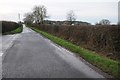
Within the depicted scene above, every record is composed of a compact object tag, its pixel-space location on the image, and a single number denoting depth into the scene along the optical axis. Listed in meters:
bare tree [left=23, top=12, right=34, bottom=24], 51.77
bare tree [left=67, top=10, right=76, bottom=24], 37.84
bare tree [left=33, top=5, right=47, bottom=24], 48.21
